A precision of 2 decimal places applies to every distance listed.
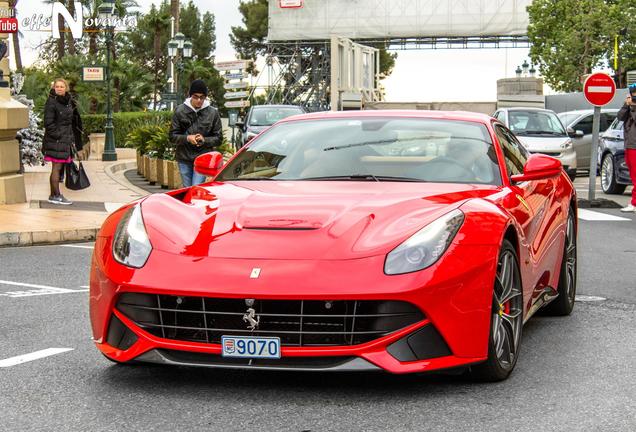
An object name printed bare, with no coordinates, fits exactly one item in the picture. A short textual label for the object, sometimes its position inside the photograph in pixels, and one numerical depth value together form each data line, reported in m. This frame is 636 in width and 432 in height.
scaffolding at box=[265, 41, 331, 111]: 89.12
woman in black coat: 17.53
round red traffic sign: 19.98
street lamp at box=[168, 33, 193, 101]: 49.91
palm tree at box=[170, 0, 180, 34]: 56.28
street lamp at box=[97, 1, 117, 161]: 35.53
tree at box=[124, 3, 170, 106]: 98.19
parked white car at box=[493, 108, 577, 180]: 25.44
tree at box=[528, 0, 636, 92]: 65.31
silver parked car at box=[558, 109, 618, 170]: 29.19
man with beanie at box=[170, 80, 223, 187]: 13.76
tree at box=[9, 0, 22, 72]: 72.00
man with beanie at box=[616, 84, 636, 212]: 17.53
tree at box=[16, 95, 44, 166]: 26.20
